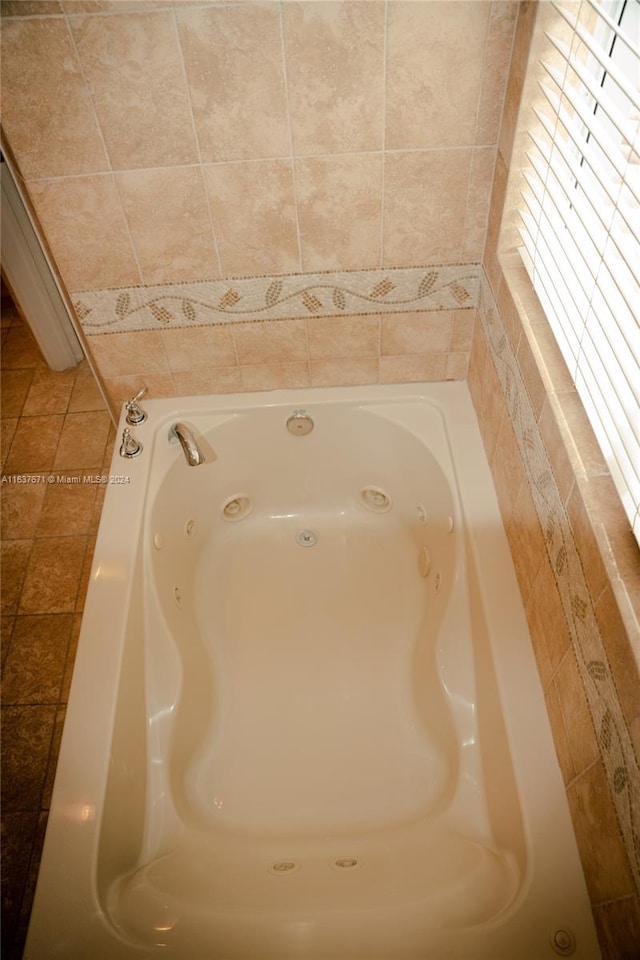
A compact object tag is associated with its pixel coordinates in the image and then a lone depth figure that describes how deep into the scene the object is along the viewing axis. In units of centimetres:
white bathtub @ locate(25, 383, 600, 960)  113
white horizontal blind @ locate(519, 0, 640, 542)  96
